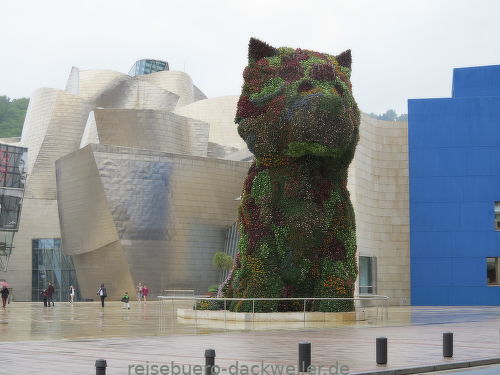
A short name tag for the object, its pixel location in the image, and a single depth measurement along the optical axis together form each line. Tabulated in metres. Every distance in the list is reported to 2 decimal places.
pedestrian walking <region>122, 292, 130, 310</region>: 46.65
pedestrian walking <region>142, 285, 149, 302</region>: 59.80
